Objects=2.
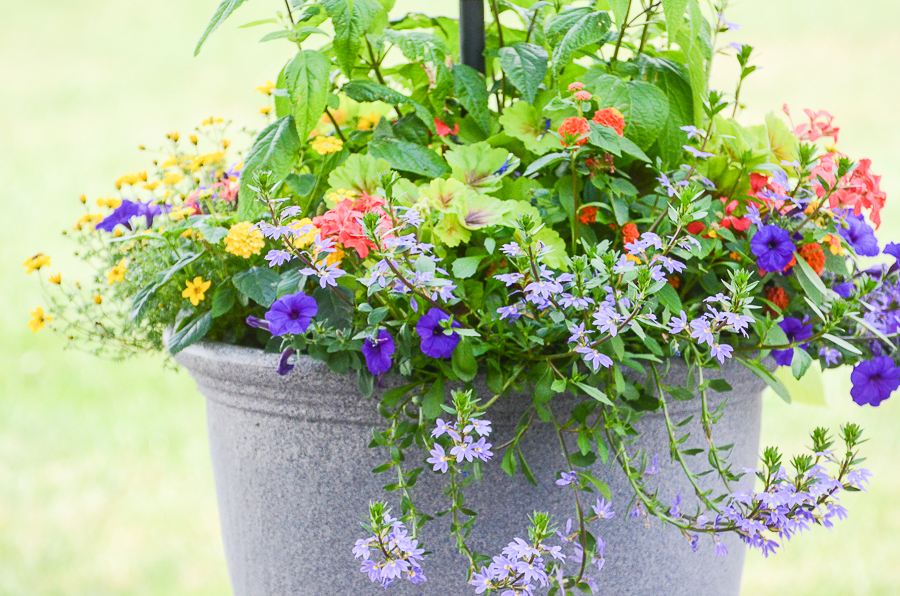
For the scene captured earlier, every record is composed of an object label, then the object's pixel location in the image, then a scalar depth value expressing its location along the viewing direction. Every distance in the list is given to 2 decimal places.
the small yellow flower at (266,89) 2.59
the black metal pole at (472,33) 2.51
